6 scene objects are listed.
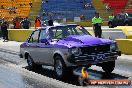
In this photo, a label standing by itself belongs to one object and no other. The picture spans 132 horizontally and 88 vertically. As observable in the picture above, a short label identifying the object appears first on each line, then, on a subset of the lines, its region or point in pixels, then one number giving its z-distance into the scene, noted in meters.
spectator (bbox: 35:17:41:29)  29.95
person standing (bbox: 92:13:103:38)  22.99
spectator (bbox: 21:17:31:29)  33.81
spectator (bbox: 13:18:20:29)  35.95
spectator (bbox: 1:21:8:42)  31.19
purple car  9.85
